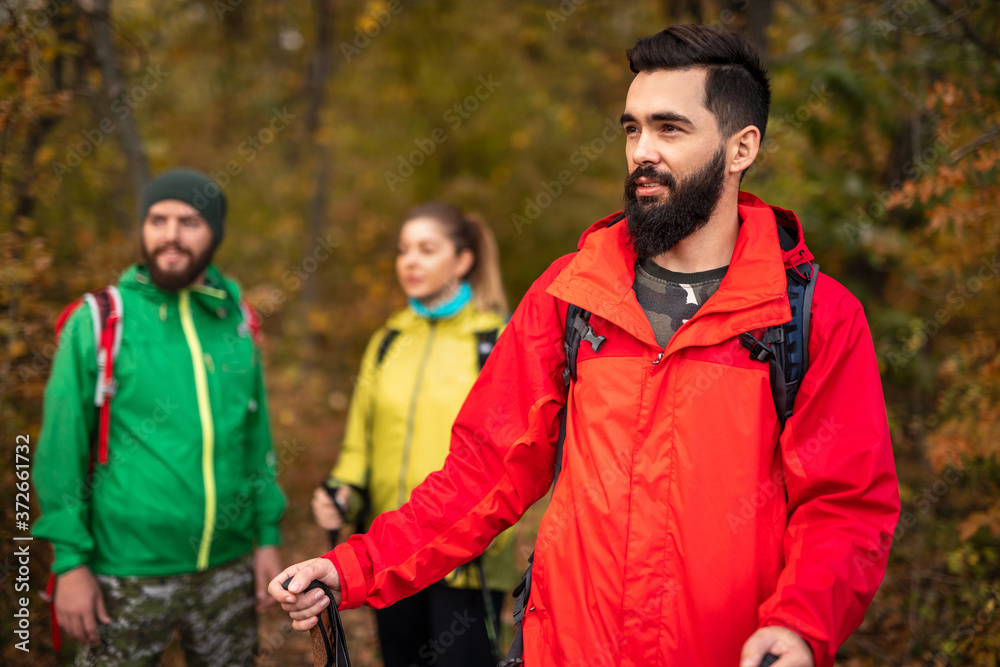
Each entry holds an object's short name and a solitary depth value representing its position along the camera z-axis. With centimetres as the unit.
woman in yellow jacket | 321
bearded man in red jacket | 169
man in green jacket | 283
